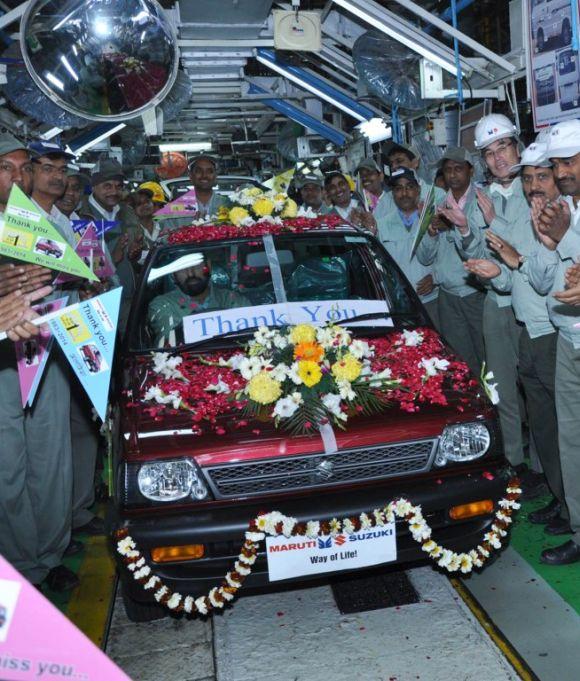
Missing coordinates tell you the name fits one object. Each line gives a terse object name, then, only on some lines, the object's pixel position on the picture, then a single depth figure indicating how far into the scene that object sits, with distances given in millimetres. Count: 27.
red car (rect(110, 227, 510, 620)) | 2988
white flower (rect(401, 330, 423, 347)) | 3836
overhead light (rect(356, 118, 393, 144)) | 10367
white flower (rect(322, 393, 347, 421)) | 3172
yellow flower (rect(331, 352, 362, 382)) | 3330
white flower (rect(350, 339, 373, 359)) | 3467
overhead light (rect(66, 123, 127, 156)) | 10953
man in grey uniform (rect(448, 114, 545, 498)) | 4711
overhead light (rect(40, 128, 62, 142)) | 9897
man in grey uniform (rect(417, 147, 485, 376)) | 5426
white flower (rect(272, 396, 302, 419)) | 3172
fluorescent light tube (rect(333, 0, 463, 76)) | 7301
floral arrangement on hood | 3227
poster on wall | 5113
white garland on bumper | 2936
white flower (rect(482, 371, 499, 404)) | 3471
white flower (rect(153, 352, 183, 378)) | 3588
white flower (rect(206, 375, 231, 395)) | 3424
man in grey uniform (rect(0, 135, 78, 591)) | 3543
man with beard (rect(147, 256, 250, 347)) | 3979
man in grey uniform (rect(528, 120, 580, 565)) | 3465
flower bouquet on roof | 4871
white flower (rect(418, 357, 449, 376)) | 3541
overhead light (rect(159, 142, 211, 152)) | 18203
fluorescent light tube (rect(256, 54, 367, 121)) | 10117
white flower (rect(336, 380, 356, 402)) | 3264
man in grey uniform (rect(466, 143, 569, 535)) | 4023
